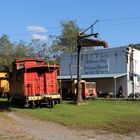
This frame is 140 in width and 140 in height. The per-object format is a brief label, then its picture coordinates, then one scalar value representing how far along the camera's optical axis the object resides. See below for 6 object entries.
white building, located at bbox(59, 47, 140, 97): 25.13
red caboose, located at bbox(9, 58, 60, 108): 15.17
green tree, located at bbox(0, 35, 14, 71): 43.47
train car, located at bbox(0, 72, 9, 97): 24.77
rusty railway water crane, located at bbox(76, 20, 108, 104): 16.46
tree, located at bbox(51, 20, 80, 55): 45.00
